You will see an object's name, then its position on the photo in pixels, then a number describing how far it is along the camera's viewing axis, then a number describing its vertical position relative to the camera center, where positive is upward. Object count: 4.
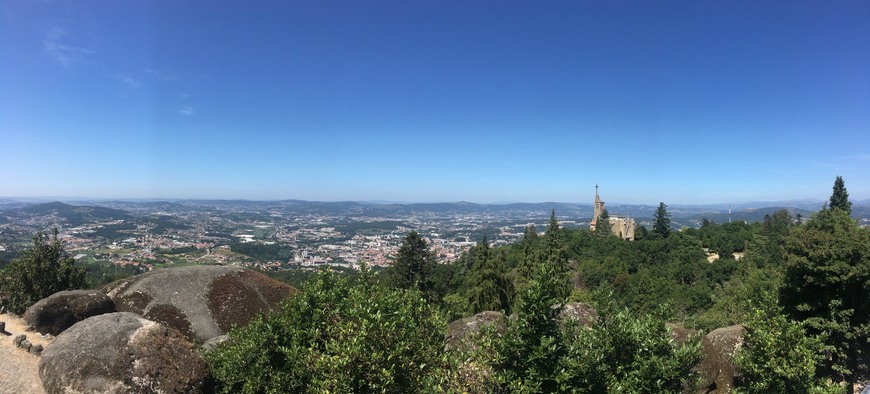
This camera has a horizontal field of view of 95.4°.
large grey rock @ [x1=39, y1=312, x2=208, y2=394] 8.67 -3.84
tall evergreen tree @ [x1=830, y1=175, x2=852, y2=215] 57.44 +1.04
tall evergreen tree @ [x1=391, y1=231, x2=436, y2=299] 31.38 -5.42
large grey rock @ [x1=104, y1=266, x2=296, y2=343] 14.15 -3.87
